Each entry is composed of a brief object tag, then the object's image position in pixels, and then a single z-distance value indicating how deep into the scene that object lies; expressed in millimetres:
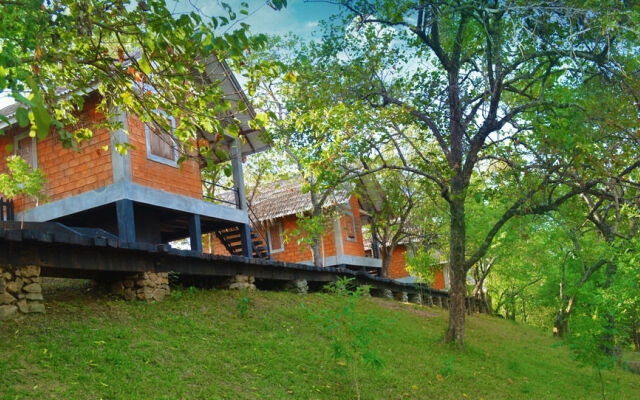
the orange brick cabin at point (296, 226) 27109
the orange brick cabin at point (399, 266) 36062
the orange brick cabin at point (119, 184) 14039
